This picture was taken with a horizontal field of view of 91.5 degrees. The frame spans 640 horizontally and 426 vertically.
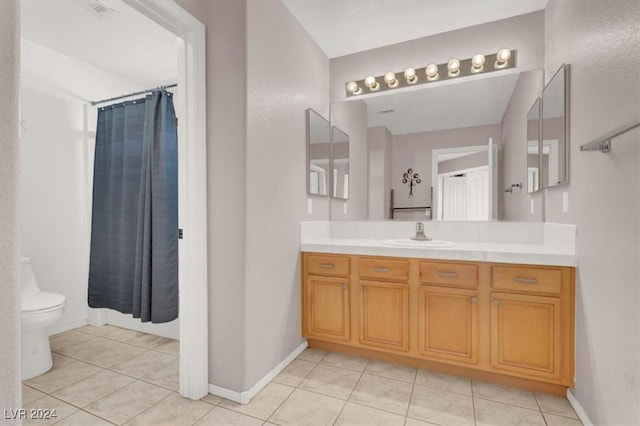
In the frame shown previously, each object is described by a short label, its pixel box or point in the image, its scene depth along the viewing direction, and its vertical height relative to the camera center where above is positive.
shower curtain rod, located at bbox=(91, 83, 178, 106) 2.52 +1.00
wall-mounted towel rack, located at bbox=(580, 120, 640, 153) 1.02 +0.29
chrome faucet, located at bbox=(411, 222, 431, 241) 2.39 -0.16
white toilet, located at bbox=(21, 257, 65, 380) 2.01 -0.79
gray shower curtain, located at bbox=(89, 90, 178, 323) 2.42 +0.01
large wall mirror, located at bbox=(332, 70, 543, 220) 2.38 +0.68
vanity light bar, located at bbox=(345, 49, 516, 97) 2.33 +1.14
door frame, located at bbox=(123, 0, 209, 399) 1.74 +0.02
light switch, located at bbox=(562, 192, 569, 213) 1.79 +0.07
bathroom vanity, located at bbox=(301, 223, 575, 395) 1.72 -0.58
